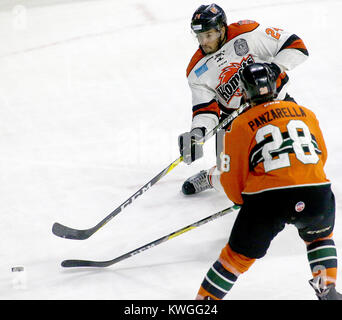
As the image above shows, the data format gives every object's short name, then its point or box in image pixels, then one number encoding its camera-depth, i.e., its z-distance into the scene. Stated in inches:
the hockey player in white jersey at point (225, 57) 287.1
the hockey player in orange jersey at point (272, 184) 205.5
